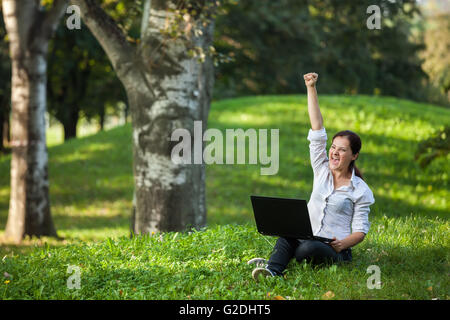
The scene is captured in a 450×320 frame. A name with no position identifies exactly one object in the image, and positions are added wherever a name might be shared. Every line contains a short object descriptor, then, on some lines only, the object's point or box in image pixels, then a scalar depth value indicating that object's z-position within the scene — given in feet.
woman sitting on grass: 33.22
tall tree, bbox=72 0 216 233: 51.03
